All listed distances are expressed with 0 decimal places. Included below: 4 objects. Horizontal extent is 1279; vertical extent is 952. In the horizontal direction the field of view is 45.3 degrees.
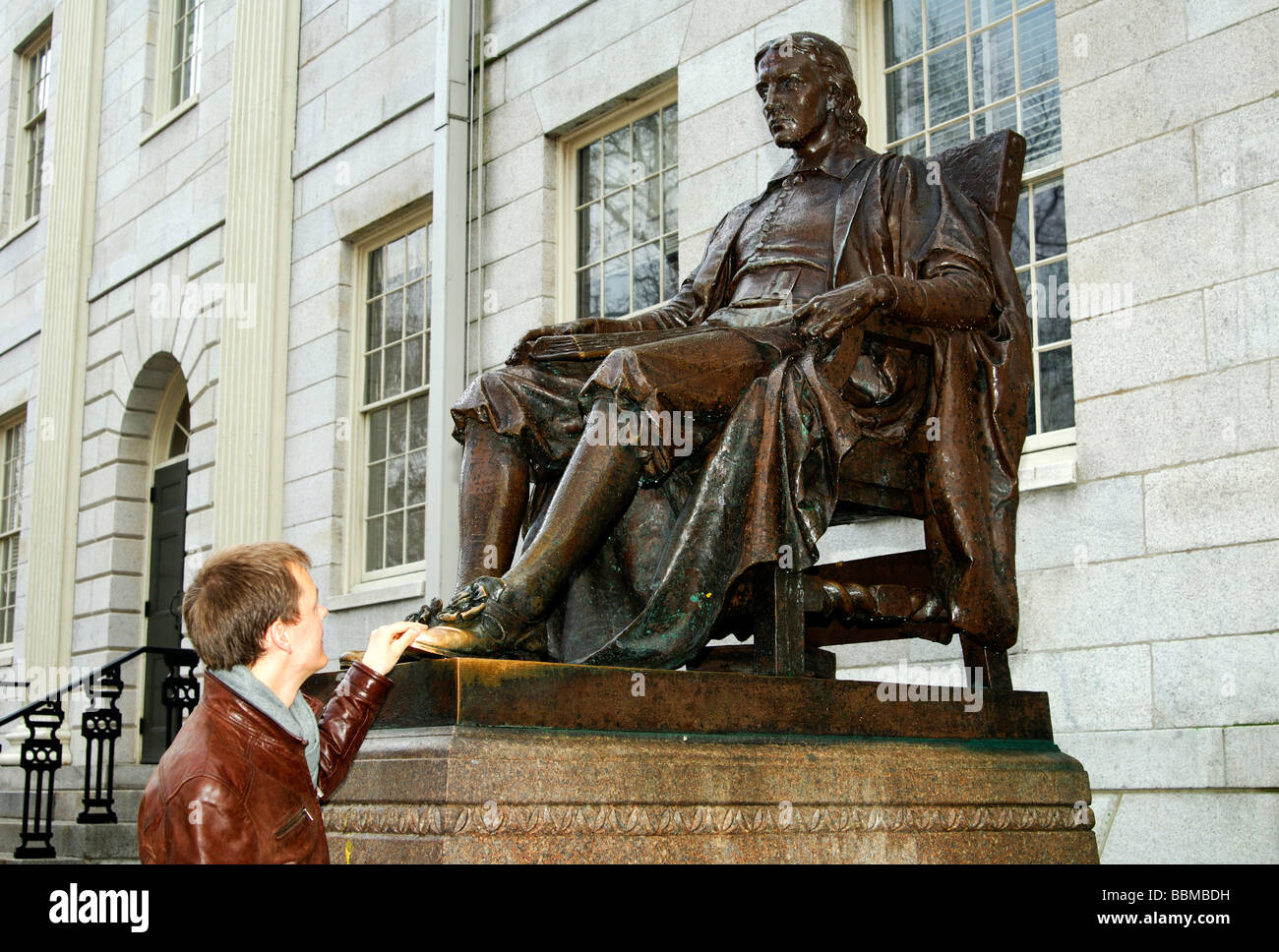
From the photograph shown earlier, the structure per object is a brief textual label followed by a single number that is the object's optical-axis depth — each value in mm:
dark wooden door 13484
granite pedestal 3176
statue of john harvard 3803
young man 2168
